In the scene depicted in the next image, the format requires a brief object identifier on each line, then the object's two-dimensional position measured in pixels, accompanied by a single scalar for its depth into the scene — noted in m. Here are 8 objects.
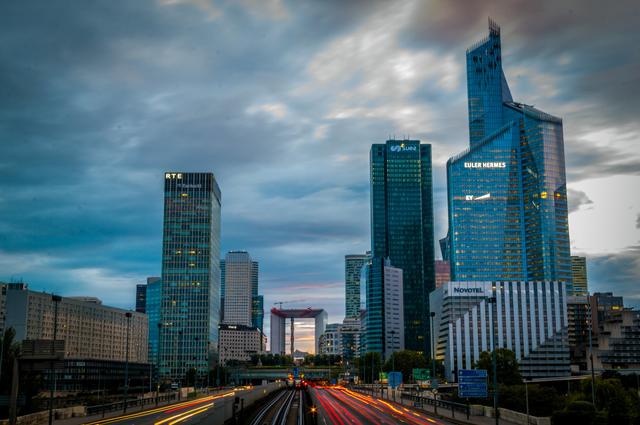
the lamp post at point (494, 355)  60.98
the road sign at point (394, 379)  131.30
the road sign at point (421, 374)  177.65
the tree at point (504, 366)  166.88
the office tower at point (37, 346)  52.00
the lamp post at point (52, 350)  51.58
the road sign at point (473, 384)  72.62
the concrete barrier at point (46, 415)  56.16
